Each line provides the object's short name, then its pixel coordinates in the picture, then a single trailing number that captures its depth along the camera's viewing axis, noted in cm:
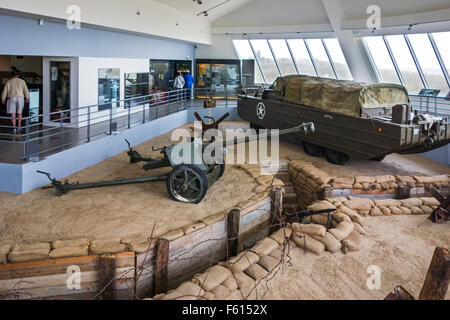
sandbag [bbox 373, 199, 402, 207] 891
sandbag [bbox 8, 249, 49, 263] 578
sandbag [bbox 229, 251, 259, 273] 628
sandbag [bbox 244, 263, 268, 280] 617
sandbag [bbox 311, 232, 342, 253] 699
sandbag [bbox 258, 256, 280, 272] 638
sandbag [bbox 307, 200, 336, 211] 845
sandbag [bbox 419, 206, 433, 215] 889
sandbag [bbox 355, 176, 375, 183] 998
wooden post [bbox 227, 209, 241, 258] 749
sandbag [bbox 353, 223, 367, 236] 771
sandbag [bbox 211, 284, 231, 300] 565
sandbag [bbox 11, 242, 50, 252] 590
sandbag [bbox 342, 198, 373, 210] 868
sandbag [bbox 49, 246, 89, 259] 589
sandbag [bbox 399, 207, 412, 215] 879
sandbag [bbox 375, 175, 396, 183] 1007
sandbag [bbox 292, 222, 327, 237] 721
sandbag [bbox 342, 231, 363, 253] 705
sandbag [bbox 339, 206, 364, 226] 803
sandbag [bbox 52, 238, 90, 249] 609
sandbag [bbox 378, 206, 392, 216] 867
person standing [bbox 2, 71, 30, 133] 1018
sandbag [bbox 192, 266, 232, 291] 580
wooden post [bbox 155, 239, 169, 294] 621
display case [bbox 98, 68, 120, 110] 1341
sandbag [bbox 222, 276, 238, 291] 588
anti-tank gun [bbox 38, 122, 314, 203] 809
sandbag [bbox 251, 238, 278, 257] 680
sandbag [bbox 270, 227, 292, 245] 719
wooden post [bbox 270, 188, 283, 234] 864
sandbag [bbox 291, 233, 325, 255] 691
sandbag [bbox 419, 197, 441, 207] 906
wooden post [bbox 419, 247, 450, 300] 484
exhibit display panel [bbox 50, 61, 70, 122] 1198
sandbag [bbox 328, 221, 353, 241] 725
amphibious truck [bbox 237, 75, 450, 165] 1014
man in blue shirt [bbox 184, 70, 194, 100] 1891
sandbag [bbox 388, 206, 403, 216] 873
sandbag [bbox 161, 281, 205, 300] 549
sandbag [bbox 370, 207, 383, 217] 862
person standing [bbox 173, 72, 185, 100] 1860
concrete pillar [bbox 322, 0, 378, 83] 1733
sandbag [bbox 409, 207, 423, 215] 884
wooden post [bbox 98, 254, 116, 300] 588
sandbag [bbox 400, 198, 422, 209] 898
